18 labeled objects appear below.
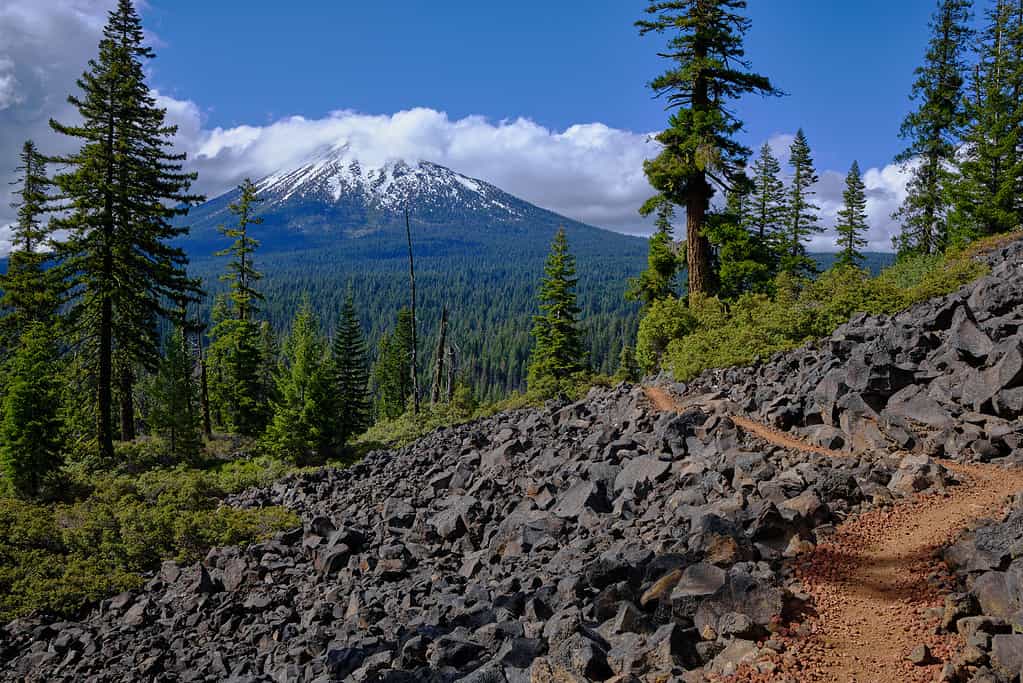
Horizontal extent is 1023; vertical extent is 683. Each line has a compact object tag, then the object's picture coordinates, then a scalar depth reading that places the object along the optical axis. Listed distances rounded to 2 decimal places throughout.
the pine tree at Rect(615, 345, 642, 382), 49.15
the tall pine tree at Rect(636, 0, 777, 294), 19.80
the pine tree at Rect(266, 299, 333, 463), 23.16
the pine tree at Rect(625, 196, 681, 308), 24.52
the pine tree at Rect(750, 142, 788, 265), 38.22
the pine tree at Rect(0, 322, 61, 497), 17.08
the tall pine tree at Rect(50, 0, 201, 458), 21.55
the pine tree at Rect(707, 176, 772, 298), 21.00
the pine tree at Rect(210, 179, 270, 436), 32.47
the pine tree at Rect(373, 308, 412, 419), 59.06
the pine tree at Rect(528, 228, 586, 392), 34.34
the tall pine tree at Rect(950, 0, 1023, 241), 24.17
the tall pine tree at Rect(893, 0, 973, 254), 28.78
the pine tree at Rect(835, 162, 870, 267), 43.28
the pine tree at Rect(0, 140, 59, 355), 26.28
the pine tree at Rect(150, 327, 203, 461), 25.45
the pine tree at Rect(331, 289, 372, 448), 39.50
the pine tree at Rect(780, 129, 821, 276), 40.22
